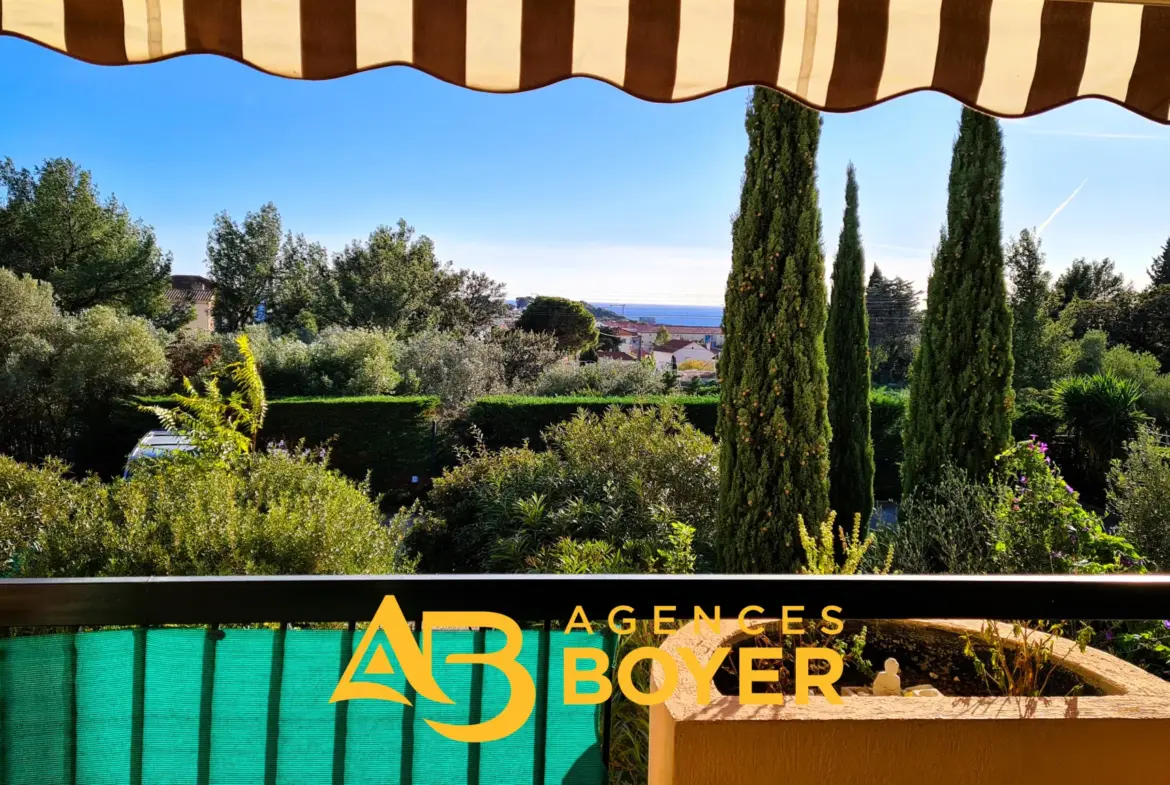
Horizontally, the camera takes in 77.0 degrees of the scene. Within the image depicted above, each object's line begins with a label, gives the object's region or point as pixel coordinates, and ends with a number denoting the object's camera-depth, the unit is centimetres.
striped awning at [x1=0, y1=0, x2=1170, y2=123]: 137
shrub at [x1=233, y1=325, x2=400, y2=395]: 1434
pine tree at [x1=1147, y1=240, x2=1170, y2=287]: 2241
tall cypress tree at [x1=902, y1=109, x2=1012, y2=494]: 607
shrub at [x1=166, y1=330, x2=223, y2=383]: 1431
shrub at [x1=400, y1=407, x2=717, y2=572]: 586
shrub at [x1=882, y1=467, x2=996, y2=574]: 502
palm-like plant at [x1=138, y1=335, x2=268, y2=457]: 470
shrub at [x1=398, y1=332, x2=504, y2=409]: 1497
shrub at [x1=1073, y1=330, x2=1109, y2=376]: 1425
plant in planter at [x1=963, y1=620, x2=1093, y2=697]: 175
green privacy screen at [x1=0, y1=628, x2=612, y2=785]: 116
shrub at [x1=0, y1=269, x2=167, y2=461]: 1269
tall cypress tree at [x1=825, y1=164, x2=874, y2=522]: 776
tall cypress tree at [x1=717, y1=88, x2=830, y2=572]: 543
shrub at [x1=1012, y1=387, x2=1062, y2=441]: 1055
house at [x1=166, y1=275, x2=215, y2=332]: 2611
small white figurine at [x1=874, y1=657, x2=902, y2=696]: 184
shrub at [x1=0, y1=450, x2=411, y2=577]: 355
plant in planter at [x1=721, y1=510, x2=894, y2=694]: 198
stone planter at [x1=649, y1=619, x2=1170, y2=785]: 125
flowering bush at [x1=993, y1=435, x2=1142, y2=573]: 362
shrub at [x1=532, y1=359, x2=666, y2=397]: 1432
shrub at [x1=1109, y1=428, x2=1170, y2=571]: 507
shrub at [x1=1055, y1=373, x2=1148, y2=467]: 991
